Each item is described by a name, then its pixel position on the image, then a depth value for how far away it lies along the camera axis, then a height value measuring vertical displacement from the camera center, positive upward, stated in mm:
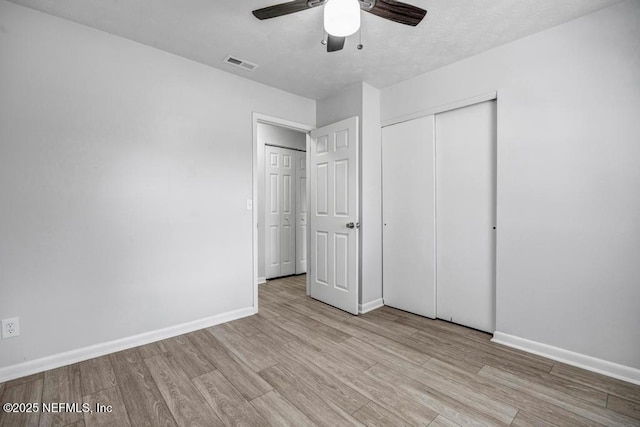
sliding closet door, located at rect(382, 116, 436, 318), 3012 -112
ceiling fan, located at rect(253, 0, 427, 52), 1483 +1091
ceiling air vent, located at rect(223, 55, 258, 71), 2701 +1387
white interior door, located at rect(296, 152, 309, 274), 4926 -73
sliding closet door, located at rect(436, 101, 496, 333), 2621 -79
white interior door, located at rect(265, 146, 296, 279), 4570 -83
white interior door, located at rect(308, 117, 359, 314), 3174 -93
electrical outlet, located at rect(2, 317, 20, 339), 1931 -807
